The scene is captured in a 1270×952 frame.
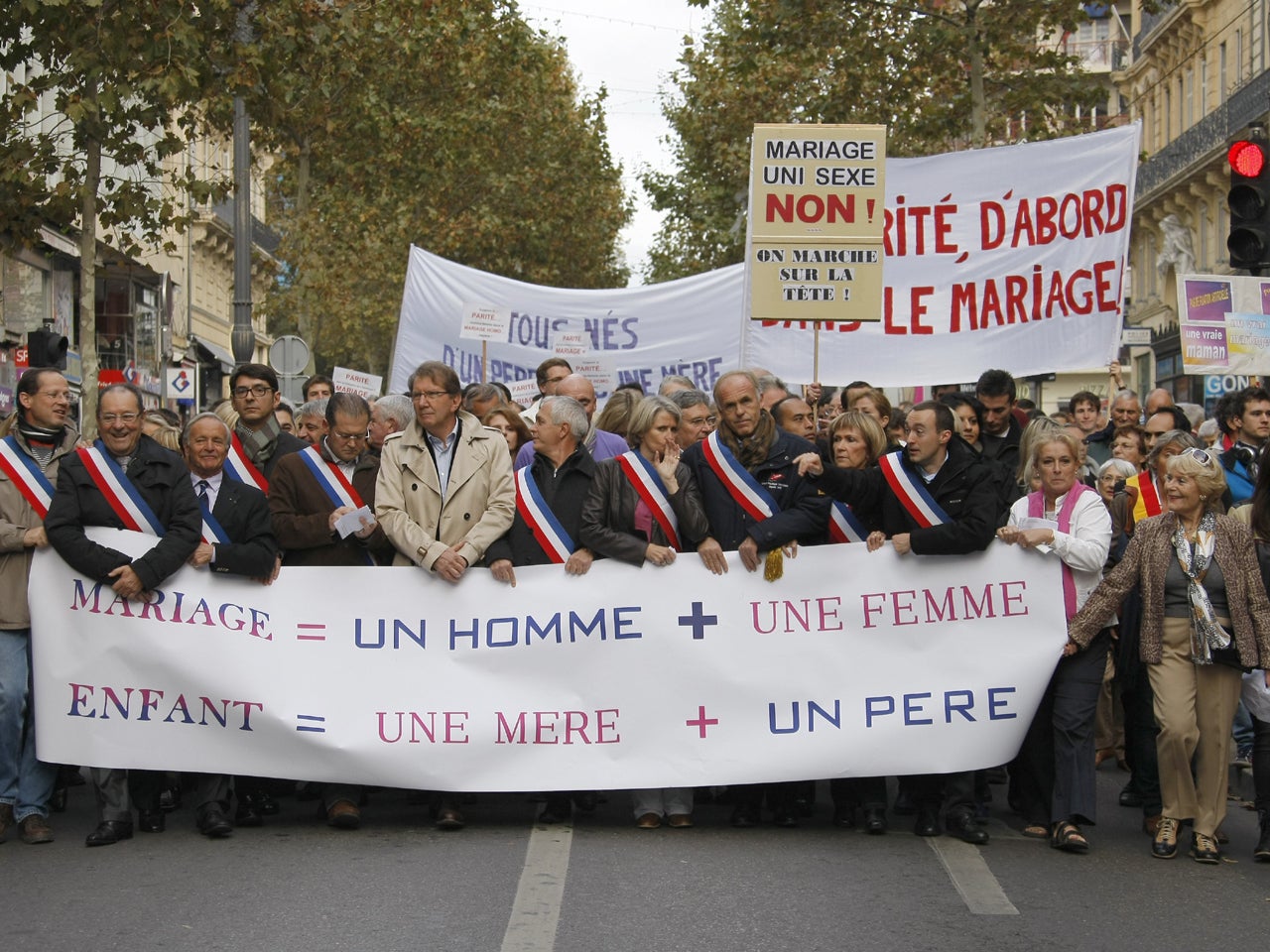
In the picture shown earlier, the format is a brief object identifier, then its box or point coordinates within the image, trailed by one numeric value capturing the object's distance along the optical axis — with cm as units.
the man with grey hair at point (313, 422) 1109
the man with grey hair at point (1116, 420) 1241
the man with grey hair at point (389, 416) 970
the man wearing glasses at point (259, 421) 1016
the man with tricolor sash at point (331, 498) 880
